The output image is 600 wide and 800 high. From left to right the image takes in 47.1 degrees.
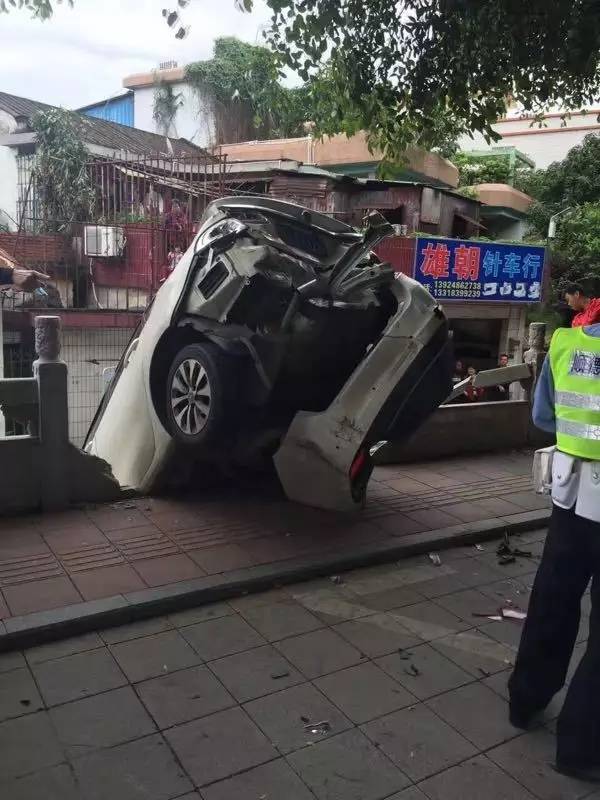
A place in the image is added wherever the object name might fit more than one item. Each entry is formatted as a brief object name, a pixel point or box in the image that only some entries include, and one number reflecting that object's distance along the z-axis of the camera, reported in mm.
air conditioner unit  11625
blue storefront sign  11953
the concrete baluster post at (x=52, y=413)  4992
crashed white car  4711
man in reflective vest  2701
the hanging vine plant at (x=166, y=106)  23391
